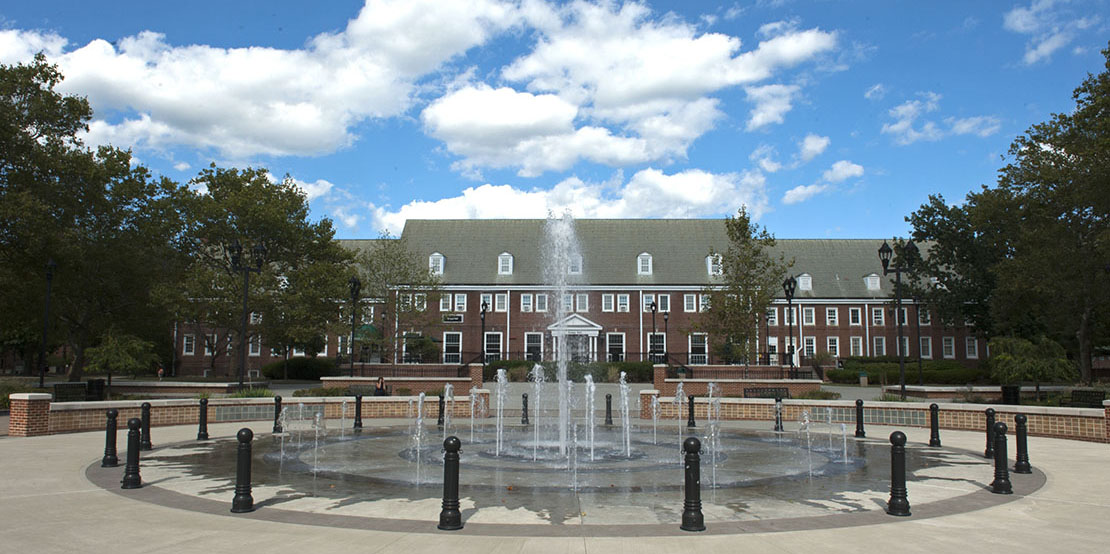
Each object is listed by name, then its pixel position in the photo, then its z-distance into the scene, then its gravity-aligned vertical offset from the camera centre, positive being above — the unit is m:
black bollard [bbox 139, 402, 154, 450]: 13.66 -1.67
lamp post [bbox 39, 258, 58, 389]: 26.48 +2.38
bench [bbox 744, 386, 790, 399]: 25.39 -1.83
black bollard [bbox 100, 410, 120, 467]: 11.54 -1.66
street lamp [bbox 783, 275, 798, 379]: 31.56 +2.34
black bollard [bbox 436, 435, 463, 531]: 7.71 -1.58
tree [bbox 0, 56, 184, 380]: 29.23 +5.24
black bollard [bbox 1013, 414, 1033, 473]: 11.57 -1.81
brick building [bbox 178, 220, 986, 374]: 57.00 +3.08
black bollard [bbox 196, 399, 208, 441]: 16.27 -1.73
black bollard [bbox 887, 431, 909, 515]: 8.50 -1.62
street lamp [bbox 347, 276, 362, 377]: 31.17 +2.35
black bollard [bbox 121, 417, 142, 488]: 10.00 -1.70
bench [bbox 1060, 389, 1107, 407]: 19.72 -1.62
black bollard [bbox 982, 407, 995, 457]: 13.14 -1.74
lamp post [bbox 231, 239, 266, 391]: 24.16 +3.06
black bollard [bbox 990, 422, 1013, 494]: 9.94 -1.79
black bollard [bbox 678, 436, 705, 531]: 7.71 -1.60
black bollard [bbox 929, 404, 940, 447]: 15.58 -1.87
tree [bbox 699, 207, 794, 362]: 37.28 +2.32
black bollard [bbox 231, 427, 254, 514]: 8.42 -1.58
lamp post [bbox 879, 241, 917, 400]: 22.94 +2.62
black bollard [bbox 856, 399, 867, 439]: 17.51 -1.99
